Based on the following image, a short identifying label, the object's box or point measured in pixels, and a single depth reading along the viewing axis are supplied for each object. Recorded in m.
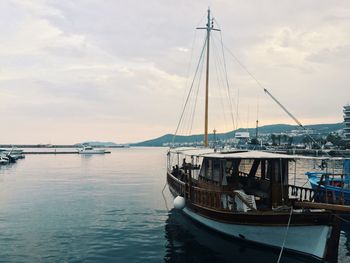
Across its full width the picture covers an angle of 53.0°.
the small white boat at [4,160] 88.75
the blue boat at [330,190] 16.48
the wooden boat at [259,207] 14.83
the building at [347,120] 172.82
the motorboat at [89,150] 167.88
